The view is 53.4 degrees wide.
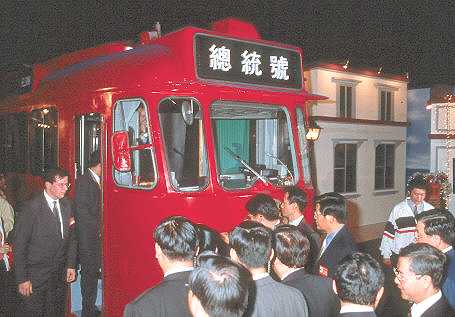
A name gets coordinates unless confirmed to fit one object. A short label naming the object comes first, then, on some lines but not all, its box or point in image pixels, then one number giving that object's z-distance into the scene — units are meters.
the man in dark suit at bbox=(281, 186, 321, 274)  5.20
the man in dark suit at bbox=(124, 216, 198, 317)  2.73
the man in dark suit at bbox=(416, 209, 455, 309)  3.93
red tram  4.90
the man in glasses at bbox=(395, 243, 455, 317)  2.98
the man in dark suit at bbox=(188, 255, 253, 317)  2.14
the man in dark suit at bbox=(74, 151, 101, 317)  5.64
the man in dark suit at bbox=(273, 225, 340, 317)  3.29
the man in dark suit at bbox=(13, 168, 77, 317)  5.12
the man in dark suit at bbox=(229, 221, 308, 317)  2.78
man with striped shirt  6.26
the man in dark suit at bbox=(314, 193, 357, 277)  4.17
